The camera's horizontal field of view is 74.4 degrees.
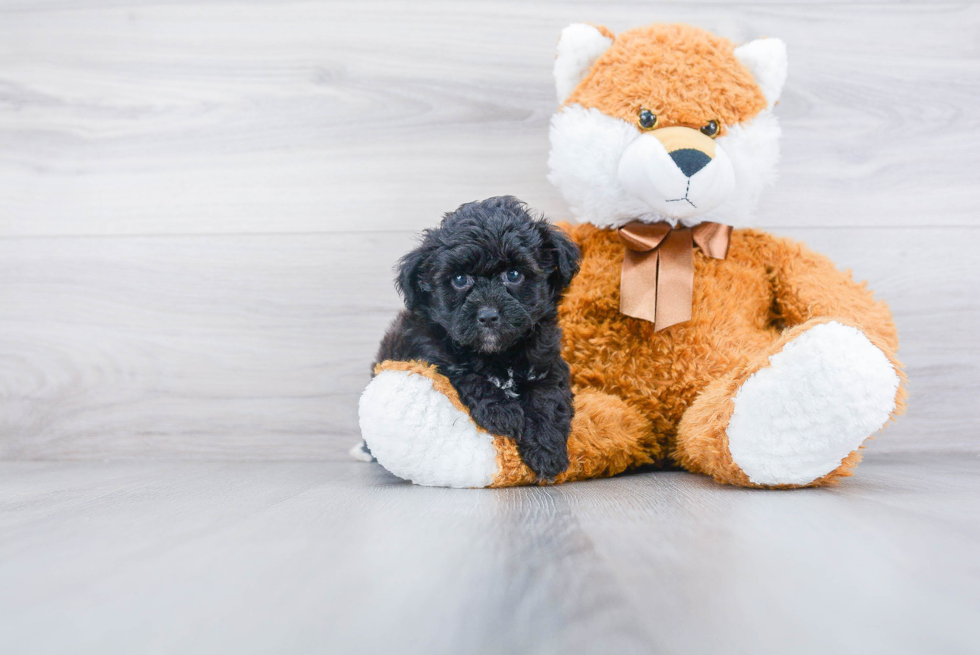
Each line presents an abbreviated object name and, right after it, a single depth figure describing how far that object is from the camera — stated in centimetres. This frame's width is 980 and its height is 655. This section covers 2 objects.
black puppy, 80
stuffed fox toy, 84
